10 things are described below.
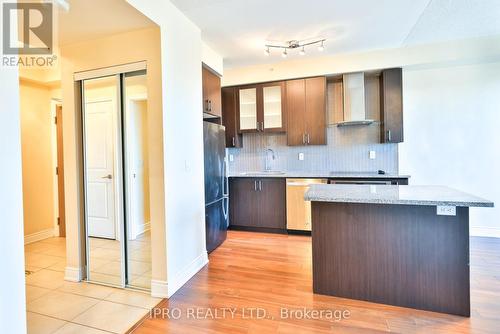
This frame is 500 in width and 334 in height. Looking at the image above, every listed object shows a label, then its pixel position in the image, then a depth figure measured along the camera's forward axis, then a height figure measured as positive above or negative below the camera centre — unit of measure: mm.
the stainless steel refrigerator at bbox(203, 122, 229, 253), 3279 -315
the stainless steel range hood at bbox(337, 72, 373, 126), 4023 +972
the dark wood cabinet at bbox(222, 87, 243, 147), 4574 +816
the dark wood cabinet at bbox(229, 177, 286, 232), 4180 -680
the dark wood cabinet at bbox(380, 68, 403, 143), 3881 +829
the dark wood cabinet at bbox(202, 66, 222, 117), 3369 +951
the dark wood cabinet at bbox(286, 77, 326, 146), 4164 +812
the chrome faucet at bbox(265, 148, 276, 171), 4740 +71
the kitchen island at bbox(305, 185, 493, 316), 1998 -708
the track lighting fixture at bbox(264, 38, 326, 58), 3463 +1592
